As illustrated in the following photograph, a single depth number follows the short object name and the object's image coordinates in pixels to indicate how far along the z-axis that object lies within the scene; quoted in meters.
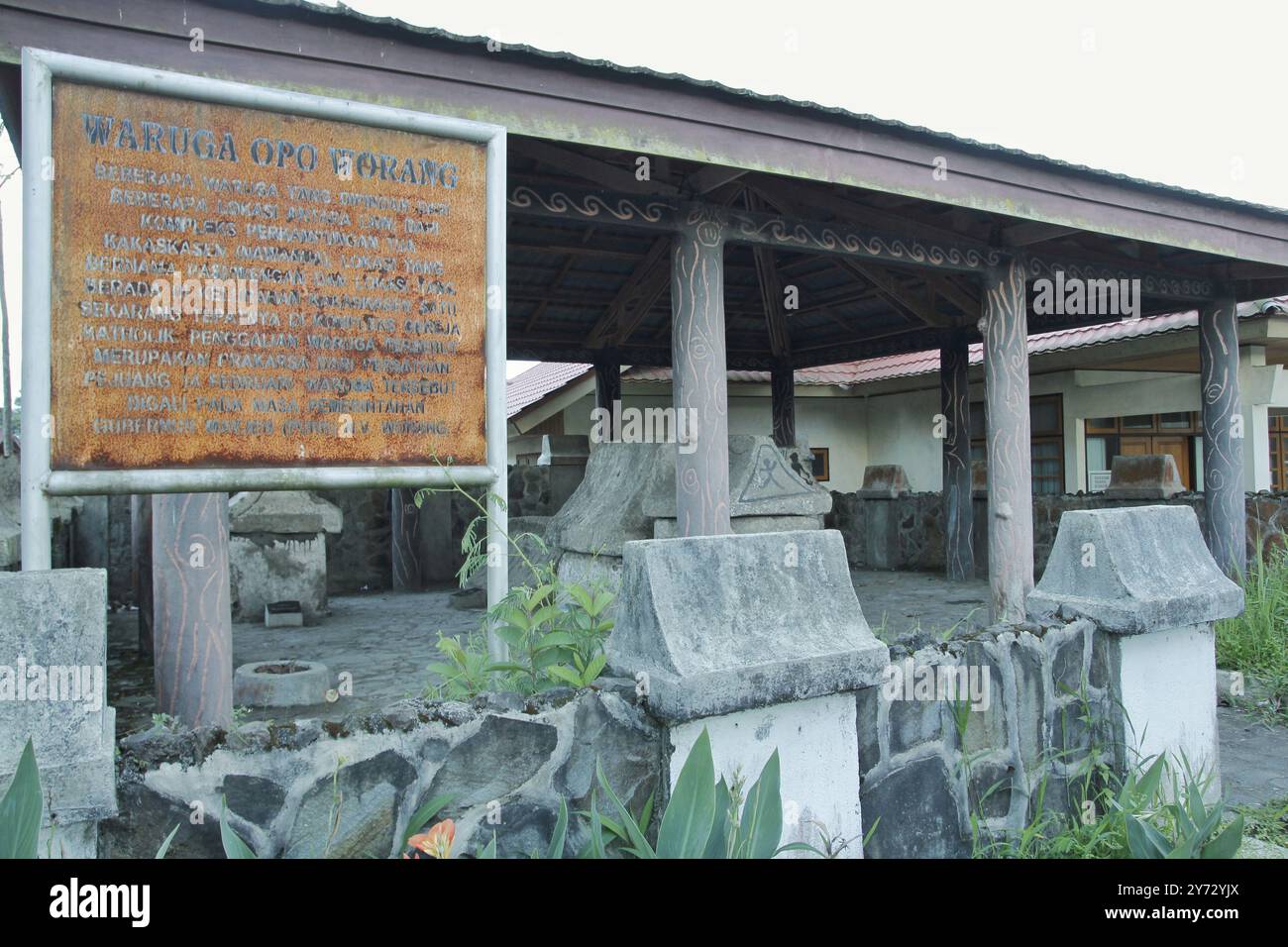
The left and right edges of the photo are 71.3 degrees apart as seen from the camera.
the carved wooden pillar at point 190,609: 3.48
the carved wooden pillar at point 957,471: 10.66
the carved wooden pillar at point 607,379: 11.12
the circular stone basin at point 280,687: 5.02
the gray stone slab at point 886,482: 12.16
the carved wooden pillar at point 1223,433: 7.89
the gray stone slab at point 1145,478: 9.16
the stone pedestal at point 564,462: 11.54
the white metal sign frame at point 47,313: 2.54
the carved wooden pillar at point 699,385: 5.46
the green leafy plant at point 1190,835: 2.31
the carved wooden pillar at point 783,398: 12.18
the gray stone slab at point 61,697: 1.57
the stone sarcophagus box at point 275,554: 8.18
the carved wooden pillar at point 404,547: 10.16
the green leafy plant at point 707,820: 1.86
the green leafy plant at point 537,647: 2.40
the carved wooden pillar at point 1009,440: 6.87
